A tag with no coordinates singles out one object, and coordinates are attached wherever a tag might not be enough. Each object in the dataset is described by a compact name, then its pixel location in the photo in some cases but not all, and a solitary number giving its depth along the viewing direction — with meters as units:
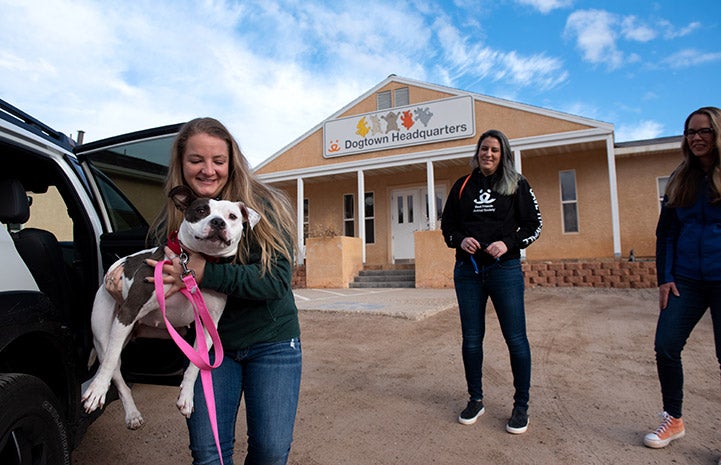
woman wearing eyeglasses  2.60
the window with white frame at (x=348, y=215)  15.39
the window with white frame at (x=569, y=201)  12.47
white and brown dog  1.68
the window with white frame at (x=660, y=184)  12.03
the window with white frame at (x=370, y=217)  14.70
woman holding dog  1.69
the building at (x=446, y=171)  11.69
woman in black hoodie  3.01
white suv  1.60
